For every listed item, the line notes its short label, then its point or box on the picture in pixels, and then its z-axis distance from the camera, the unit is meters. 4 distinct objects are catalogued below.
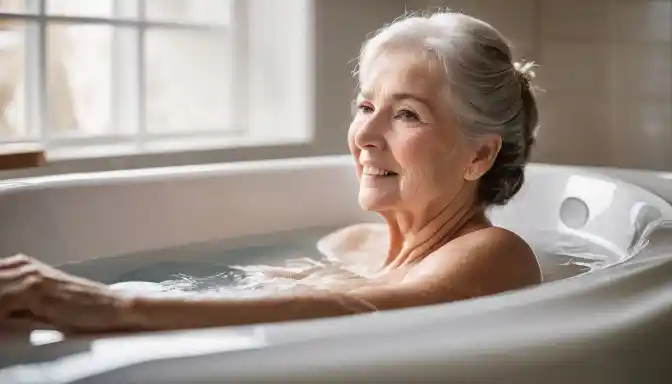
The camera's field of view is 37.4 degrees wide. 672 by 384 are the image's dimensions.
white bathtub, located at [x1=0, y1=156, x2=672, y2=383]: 0.65
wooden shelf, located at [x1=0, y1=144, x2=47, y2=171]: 1.65
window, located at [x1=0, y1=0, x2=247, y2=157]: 2.21
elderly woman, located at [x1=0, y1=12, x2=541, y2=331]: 1.25
